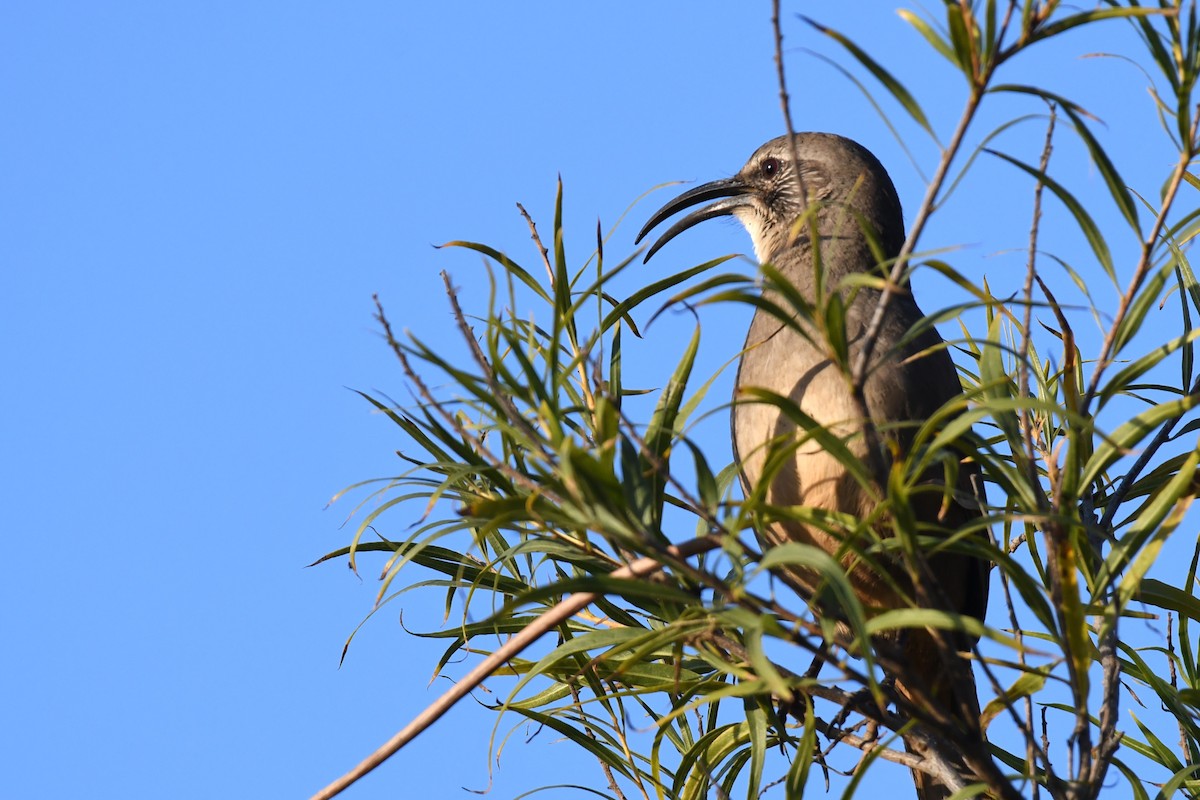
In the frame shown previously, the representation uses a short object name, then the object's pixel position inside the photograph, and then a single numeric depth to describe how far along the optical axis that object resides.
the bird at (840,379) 6.62
